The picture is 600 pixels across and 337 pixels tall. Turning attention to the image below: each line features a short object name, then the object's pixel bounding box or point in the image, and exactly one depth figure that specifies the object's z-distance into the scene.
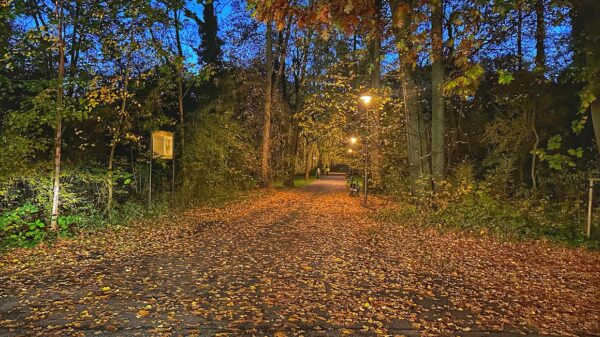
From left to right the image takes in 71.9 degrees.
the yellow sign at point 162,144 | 12.59
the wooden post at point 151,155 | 12.31
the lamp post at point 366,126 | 13.56
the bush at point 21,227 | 7.95
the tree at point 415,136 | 12.86
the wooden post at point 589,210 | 8.37
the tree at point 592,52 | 7.89
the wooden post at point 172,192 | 14.06
